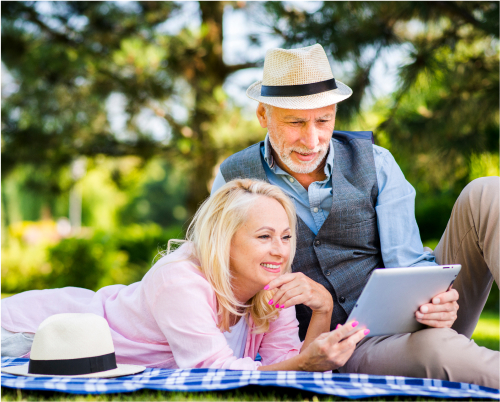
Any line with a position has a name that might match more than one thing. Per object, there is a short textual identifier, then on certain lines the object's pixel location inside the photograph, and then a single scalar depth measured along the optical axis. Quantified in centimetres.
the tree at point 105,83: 766
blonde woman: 248
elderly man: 303
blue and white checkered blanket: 213
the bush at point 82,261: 980
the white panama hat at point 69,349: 238
